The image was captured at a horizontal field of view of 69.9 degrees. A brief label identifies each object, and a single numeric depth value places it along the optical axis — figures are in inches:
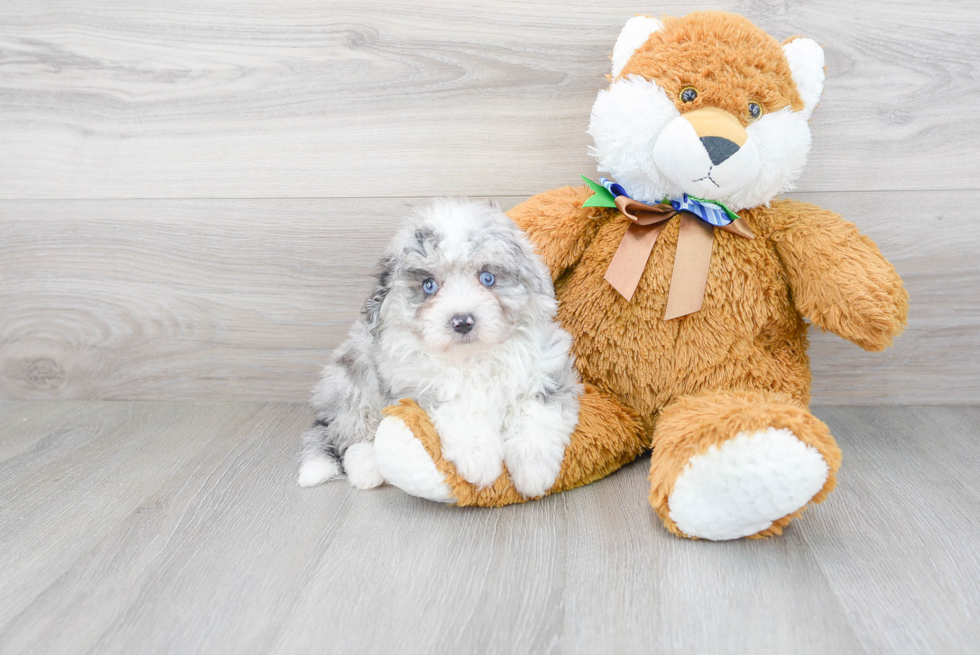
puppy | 42.4
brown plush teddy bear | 43.7
